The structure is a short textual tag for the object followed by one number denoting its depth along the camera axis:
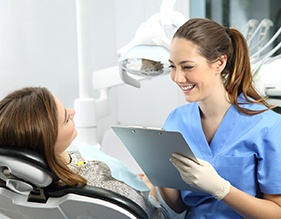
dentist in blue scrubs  1.14
